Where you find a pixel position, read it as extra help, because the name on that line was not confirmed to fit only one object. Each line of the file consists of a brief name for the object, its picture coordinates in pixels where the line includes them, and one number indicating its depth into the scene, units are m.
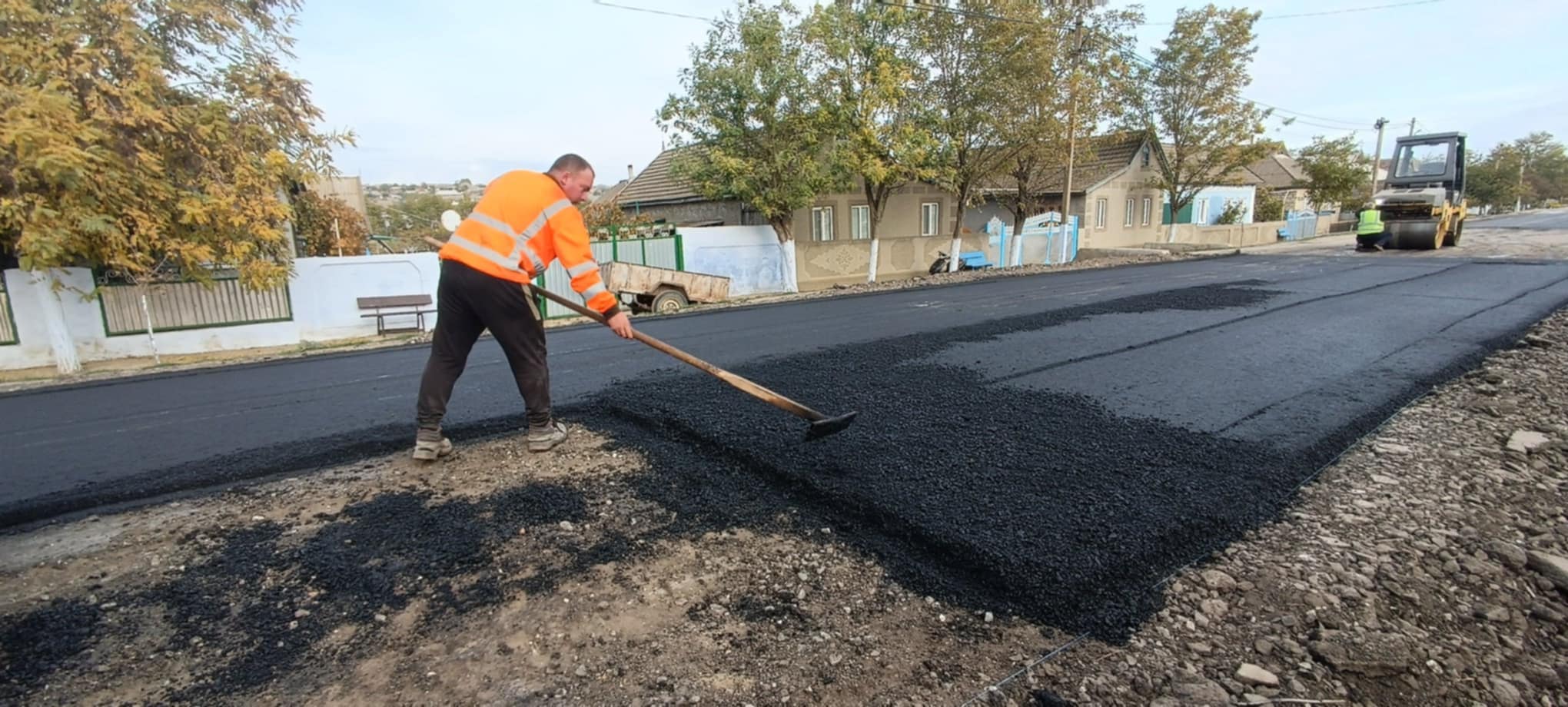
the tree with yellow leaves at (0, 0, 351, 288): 7.14
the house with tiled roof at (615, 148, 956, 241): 18.34
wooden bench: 10.90
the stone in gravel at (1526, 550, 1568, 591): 2.29
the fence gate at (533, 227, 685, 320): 12.70
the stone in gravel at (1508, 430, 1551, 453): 3.47
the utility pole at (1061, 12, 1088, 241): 17.33
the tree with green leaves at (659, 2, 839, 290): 13.52
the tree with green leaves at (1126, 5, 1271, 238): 21.41
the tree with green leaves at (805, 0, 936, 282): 14.02
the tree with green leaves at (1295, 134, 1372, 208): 30.39
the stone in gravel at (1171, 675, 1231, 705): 1.76
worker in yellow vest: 17.20
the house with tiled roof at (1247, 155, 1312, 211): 38.12
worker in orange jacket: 3.22
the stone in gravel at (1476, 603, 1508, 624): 2.11
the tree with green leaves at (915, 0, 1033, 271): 15.91
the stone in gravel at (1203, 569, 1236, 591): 2.22
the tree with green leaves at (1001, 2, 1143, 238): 16.30
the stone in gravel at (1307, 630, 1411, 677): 1.86
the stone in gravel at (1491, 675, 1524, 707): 1.77
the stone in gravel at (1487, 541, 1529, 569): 2.40
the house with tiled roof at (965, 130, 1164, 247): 24.19
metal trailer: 11.39
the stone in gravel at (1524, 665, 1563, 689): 1.83
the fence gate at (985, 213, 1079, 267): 20.97
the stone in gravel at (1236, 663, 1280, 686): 1.82
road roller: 16.41
